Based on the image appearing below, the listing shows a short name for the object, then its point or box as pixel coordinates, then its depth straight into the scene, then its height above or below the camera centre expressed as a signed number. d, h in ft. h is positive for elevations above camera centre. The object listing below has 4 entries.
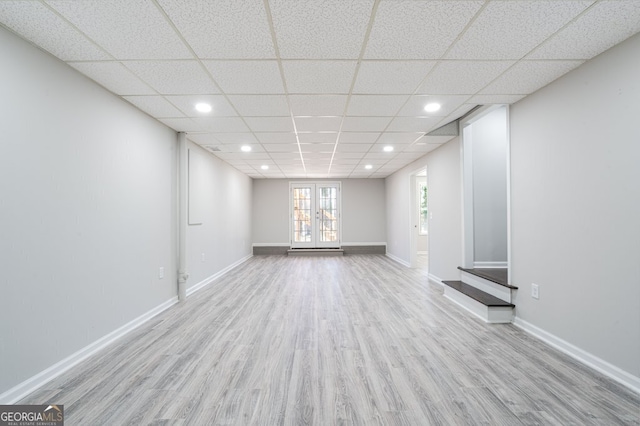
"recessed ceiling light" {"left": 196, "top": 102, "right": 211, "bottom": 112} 9.31 +3.82
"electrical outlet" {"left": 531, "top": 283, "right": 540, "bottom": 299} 8.50 -2.39
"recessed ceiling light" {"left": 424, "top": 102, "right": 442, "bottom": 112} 9.51 +3.89
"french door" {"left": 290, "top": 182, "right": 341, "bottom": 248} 27.81 +0.07
